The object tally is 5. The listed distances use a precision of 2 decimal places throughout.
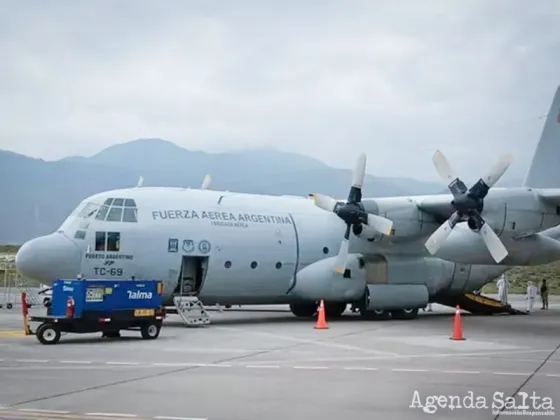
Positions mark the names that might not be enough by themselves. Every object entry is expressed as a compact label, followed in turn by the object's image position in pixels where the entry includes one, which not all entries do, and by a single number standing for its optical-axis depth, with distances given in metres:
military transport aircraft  19.58
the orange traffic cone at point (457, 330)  16.96
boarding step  20.14
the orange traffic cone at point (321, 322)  19.98
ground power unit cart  15.41
